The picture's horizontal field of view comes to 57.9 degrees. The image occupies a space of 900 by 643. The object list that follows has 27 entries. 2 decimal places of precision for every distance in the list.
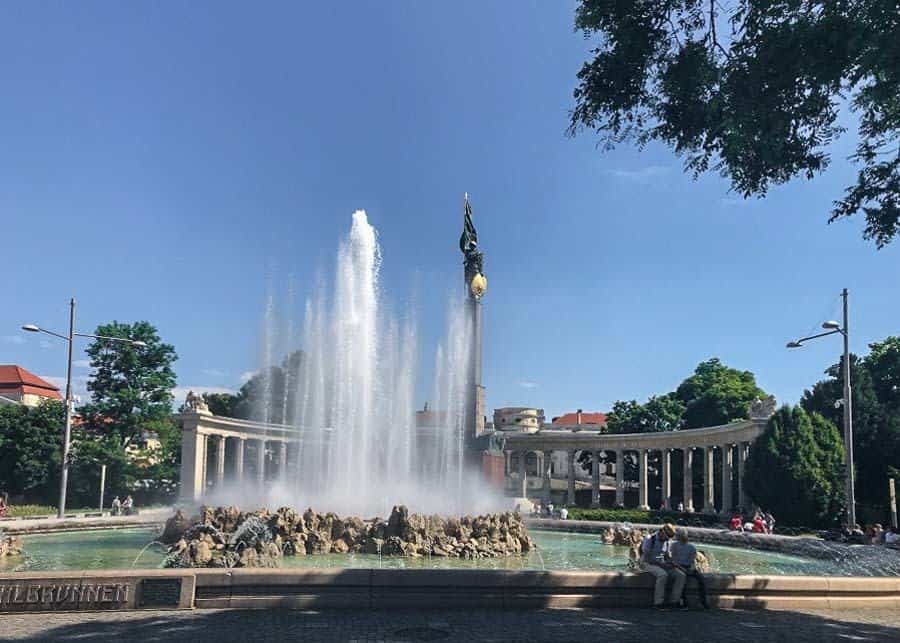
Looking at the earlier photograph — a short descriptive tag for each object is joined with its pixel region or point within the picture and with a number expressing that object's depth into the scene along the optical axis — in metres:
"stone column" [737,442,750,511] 56.50
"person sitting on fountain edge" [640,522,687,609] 13.78
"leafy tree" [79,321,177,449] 68.75
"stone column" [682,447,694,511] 73.38
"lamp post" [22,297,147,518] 39.12
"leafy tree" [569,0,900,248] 13.58
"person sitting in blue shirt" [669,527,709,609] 14.14
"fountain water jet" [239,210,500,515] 38.97
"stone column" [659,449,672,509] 75.50
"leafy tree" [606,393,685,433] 90.69
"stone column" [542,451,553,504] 94.15
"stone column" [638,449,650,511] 78.81
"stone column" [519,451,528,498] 91.31
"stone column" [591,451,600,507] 89.38
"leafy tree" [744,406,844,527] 44.88
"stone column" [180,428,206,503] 68.75
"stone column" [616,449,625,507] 83.22
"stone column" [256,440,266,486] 66.97
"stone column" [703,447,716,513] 69.12
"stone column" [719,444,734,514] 65.19
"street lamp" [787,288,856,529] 31.52
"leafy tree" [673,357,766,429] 84.81
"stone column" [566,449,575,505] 85.28
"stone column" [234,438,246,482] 74.09
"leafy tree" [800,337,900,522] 50.09
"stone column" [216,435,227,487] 73.19
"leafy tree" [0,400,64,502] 63.16
